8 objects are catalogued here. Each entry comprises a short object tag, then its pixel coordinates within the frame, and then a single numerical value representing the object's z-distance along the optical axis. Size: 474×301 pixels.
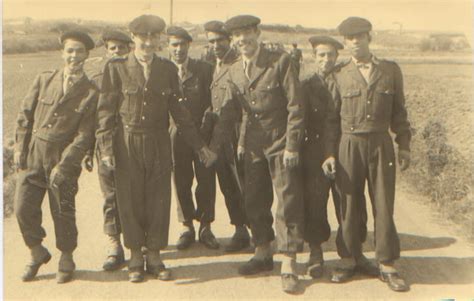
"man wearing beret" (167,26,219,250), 5.43
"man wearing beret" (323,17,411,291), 4.53
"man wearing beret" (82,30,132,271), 5.03
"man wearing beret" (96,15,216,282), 4.60
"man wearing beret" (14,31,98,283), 4.63
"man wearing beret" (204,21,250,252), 5.42
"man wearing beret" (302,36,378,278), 4.70
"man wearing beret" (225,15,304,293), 4.54
